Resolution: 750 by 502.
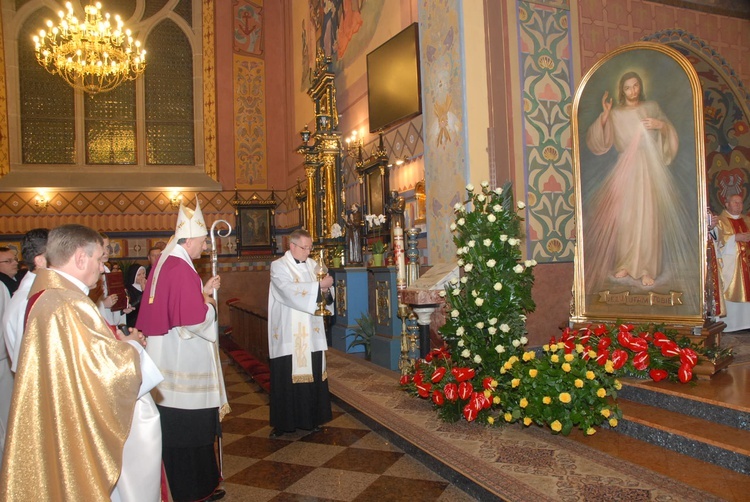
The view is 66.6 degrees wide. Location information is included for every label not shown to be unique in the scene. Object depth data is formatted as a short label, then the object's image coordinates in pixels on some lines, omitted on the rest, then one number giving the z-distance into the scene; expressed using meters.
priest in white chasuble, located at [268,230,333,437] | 4.77
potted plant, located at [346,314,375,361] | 7.28
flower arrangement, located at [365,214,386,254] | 7.70
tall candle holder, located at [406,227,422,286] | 6.04
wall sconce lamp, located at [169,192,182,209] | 13.89
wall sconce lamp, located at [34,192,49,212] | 13.11
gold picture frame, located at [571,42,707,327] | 4.45
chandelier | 10.34
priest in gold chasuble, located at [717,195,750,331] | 6.55
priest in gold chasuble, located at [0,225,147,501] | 2.08
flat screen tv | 7.30
